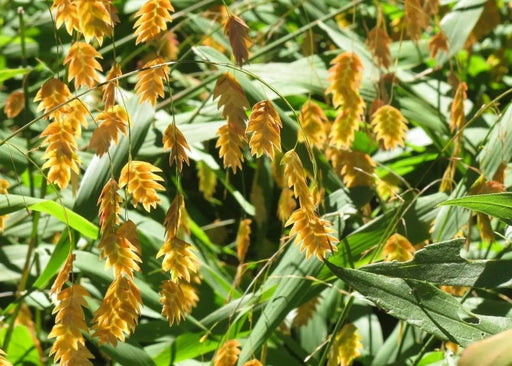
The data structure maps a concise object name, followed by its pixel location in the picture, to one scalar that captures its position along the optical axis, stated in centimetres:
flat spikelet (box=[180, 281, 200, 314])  111
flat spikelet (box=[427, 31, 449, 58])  119
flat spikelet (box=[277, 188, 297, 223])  115
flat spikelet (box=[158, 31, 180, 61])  129
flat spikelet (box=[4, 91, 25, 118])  118
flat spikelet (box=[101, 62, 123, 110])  100
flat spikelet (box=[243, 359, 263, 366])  101
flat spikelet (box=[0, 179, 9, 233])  106
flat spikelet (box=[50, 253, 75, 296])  96
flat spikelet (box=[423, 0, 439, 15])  117
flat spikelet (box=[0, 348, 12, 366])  97
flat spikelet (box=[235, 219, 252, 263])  116
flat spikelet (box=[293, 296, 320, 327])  115
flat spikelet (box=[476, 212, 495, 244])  108
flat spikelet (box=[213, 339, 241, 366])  103
